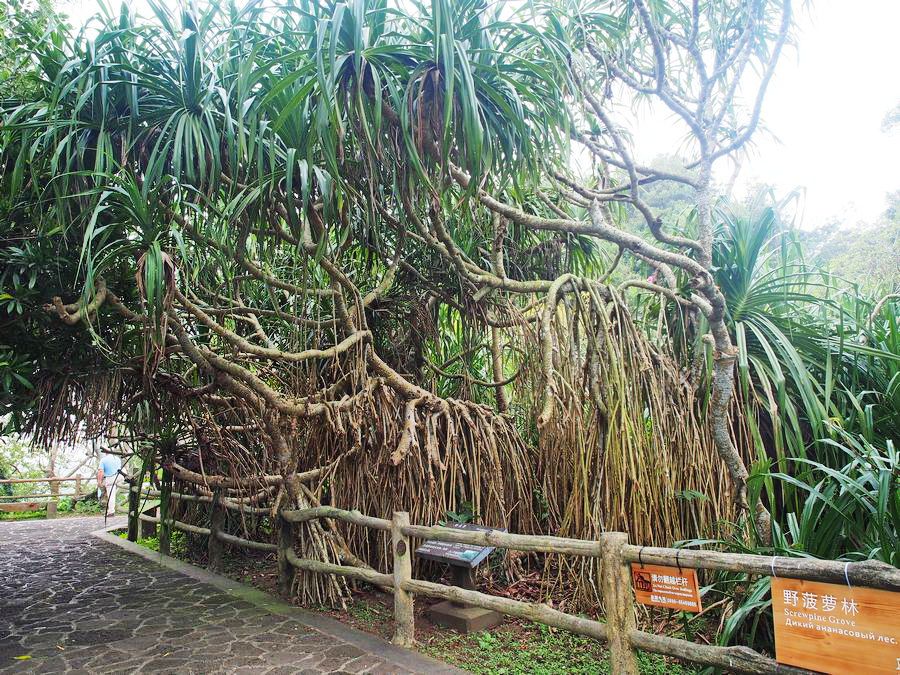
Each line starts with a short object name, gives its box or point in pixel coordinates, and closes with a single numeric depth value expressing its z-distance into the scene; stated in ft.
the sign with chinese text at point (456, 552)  10.44
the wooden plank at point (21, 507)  32.09
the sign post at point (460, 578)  10.52
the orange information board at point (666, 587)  7.20
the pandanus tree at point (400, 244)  8.24
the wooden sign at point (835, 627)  5.55
